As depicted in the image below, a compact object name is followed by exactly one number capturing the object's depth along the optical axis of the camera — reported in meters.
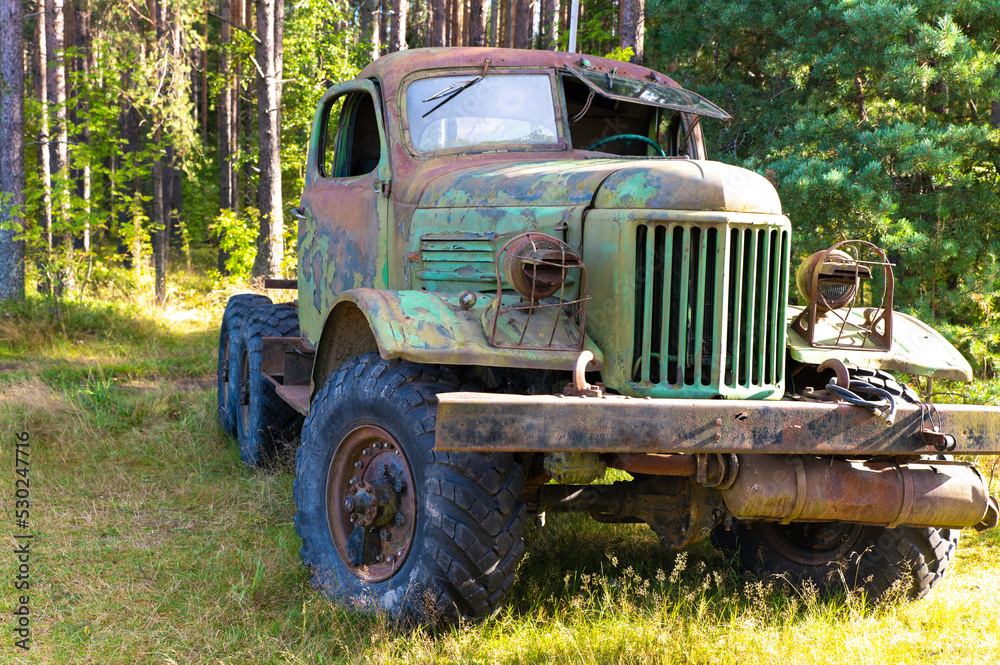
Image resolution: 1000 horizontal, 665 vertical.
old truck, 3.22
